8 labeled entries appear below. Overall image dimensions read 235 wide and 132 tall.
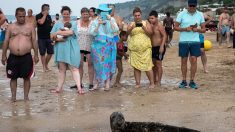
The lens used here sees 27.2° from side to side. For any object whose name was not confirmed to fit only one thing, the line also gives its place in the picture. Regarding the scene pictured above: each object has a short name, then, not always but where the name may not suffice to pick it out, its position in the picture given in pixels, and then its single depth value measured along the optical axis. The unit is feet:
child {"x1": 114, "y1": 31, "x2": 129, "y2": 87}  33.45
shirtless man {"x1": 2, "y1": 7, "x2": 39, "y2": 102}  28.14
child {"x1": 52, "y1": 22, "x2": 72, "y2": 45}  30.73
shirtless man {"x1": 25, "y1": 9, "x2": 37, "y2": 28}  42.52
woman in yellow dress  32.30
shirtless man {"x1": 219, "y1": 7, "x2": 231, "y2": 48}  64.13
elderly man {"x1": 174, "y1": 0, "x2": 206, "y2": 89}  31.86
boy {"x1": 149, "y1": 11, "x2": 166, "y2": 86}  32.48
